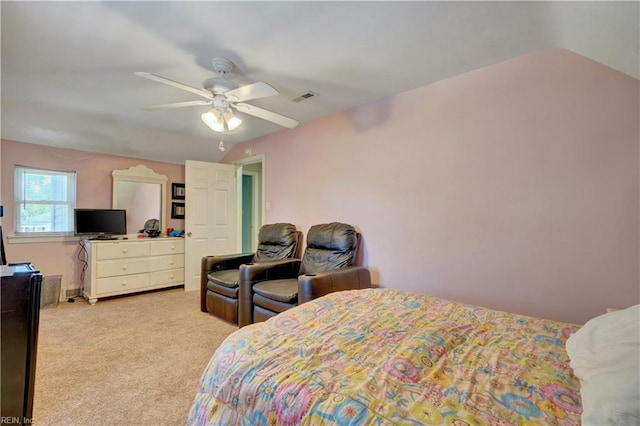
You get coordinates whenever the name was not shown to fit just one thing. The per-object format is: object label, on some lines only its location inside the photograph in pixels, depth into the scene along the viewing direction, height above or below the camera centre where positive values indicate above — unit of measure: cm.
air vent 291 +123
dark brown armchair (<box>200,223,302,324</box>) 319 -57
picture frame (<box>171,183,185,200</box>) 508 +47
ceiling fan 211 +91
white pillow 70 -43
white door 444 +7
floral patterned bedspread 85 -54
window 379 +24
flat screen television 404 -6
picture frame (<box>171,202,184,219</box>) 507 +15
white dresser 392 -67
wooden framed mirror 451 +38
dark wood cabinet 139 -59
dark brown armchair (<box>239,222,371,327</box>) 253 -55
